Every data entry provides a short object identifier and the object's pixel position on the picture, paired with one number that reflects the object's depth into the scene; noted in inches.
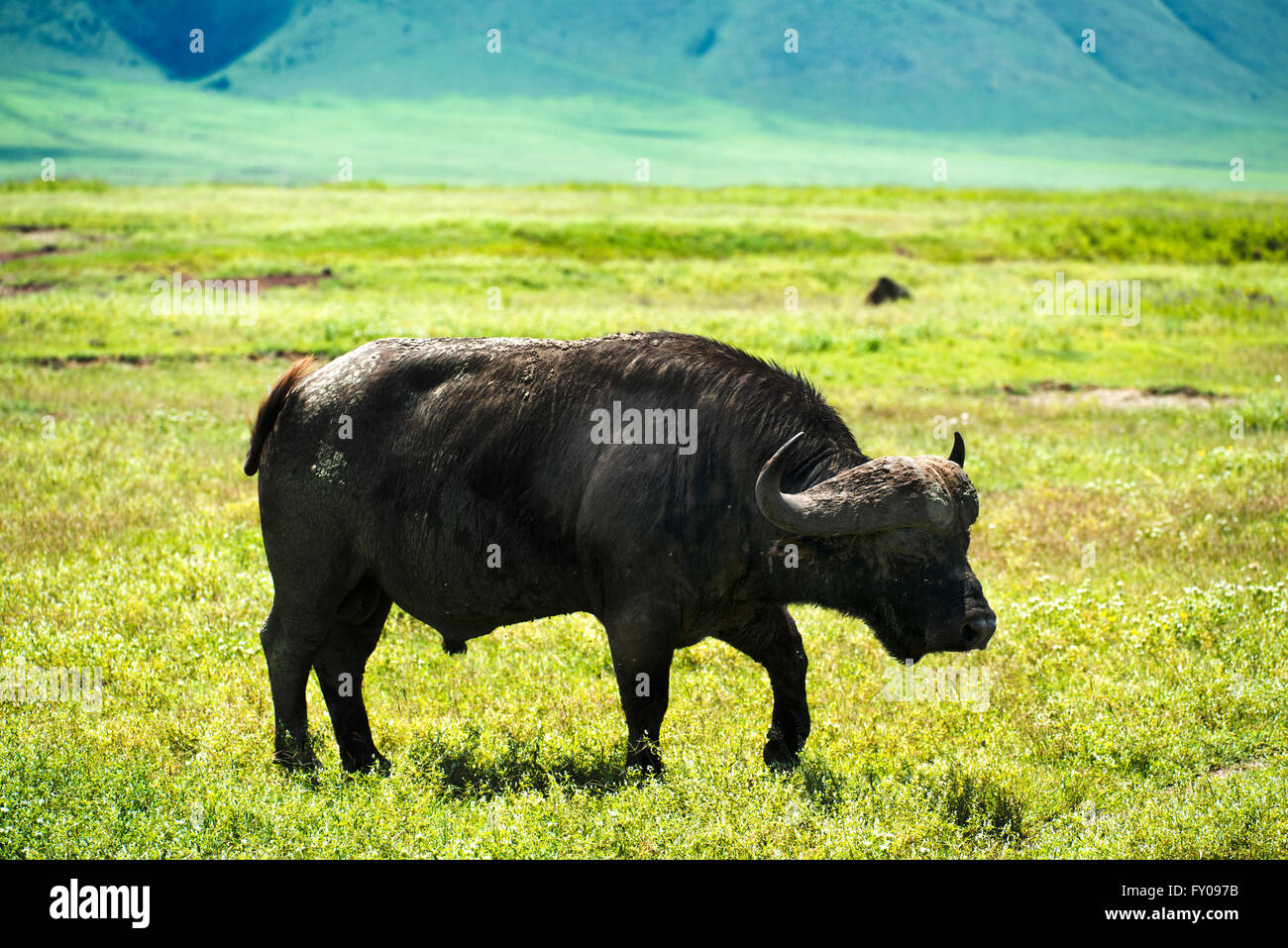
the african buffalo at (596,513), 293.9
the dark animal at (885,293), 1457.9
